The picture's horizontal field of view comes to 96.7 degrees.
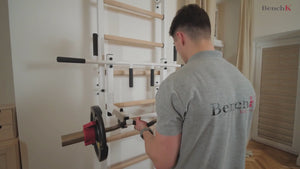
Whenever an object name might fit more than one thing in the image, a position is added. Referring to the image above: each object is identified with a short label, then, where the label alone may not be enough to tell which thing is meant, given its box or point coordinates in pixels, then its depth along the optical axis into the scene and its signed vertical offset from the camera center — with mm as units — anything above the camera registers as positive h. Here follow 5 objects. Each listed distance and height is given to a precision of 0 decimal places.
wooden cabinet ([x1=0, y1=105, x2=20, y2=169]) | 867 -422
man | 538 -136
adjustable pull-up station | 719 +2
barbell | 689 -313
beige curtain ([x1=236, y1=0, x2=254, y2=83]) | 2104 +616
